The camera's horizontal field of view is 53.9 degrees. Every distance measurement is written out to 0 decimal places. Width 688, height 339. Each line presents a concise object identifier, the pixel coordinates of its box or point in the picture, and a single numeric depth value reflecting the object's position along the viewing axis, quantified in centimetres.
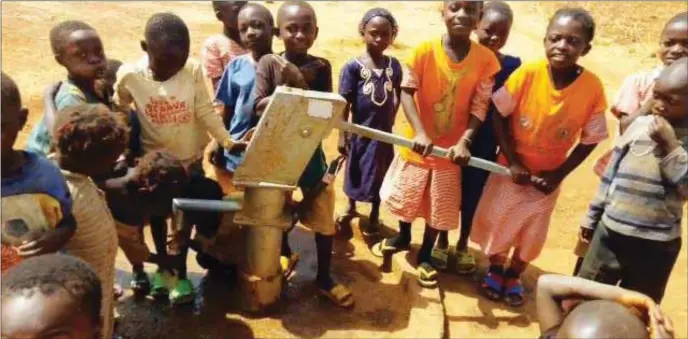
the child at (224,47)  392
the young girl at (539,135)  324
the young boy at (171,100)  306
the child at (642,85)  332
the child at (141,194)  275
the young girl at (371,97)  370
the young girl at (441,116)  341
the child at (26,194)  217
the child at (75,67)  281
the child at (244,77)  336
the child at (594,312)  178
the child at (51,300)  165
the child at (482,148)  385
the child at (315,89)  324
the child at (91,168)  237
